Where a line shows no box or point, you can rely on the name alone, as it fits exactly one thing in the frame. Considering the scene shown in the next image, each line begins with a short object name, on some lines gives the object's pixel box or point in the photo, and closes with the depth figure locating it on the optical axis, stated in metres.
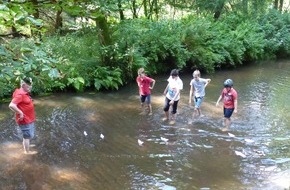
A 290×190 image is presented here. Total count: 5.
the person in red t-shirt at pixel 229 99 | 10.48
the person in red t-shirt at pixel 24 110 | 8.27
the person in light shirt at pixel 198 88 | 11.84
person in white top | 11.38
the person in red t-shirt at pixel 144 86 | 12.35
